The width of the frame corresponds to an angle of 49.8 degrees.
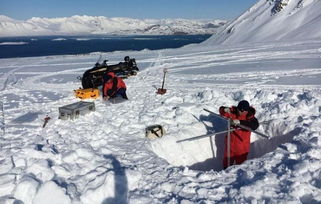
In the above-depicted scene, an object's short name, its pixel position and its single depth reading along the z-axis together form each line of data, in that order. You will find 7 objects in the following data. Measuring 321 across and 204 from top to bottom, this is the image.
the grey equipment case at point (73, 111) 8.88
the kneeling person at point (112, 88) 10.57
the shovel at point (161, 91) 11.12
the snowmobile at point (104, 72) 12.14
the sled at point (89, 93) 11.00
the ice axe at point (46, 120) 8.48
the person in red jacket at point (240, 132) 7.41
